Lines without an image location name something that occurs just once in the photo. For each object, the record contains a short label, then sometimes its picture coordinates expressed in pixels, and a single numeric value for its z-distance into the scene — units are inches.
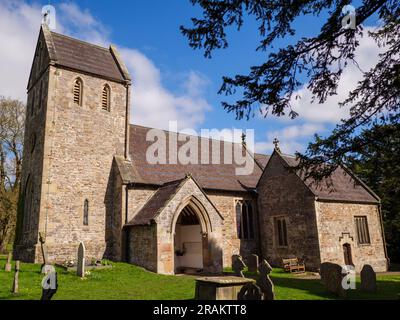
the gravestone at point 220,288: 368.8
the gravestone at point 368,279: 526.3
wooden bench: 737.2
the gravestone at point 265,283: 372.5
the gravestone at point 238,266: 498.5
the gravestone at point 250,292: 345.9
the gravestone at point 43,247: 603.2
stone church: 709.3
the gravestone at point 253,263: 730.8
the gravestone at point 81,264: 555.3
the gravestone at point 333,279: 485.7
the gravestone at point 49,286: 331.0
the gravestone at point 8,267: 577.3
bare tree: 1171.9
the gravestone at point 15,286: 428.8
